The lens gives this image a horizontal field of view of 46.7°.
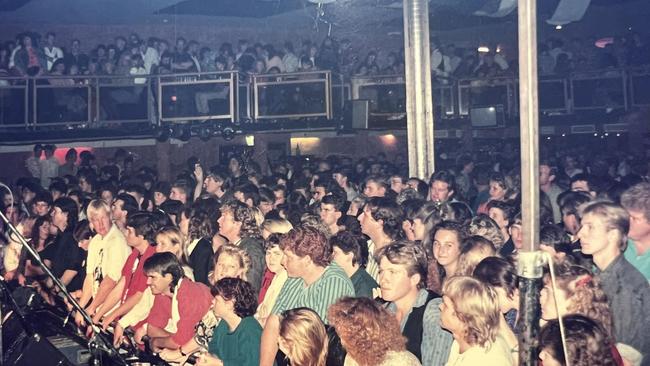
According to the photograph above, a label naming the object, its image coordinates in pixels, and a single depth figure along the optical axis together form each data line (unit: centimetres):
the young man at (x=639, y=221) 425
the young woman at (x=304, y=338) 334
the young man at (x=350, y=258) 472
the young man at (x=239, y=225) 563
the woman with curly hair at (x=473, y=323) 322
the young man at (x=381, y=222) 556
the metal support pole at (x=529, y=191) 263
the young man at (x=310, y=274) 426
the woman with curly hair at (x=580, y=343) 276
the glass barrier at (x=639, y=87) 1343
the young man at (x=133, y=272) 546
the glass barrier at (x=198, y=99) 1248
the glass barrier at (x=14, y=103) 1185
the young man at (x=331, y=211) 657
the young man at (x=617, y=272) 344
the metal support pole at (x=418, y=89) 816
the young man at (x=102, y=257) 588
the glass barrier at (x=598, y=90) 1366
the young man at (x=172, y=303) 464
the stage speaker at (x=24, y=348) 446
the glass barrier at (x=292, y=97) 1257
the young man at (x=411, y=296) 377
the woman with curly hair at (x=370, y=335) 328
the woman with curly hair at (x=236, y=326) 387
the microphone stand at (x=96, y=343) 351
